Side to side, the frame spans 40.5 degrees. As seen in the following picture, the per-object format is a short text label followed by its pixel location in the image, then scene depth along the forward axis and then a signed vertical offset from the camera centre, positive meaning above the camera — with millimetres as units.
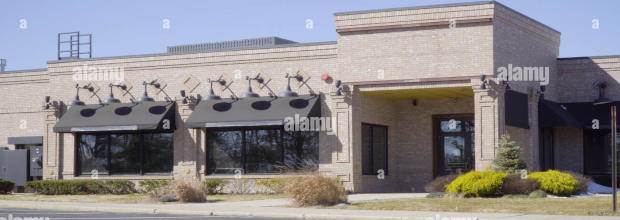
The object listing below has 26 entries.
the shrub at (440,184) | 27578 -1388
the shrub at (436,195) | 26036 -1657
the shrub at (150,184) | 31731 -1601
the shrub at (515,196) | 24803 -1614
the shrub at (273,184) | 30666 -1556
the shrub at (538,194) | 24969 -1559
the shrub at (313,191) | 23281 -1365
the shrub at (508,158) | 27625 -538
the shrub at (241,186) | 32159 -1685
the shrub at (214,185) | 31062 -1597
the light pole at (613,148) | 19016 -156
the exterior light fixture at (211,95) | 32719 +1839
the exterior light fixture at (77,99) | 34969 +1827
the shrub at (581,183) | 26759 -1356
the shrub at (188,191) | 26188 -1523
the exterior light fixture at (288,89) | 31234 +1999
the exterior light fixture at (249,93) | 31266 +1827
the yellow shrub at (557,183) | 25484 -1257
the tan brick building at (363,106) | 29281 +1393
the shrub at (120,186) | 33344 -1746
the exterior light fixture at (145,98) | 34031 +1793
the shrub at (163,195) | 26406 -1667
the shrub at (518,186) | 25375 -1337
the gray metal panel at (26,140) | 37188 +107
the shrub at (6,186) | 33656 -1762
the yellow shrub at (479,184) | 25062 -1259
